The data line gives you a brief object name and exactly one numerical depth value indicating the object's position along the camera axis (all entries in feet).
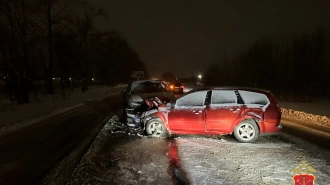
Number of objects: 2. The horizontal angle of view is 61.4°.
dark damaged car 35.88
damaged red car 27.27
